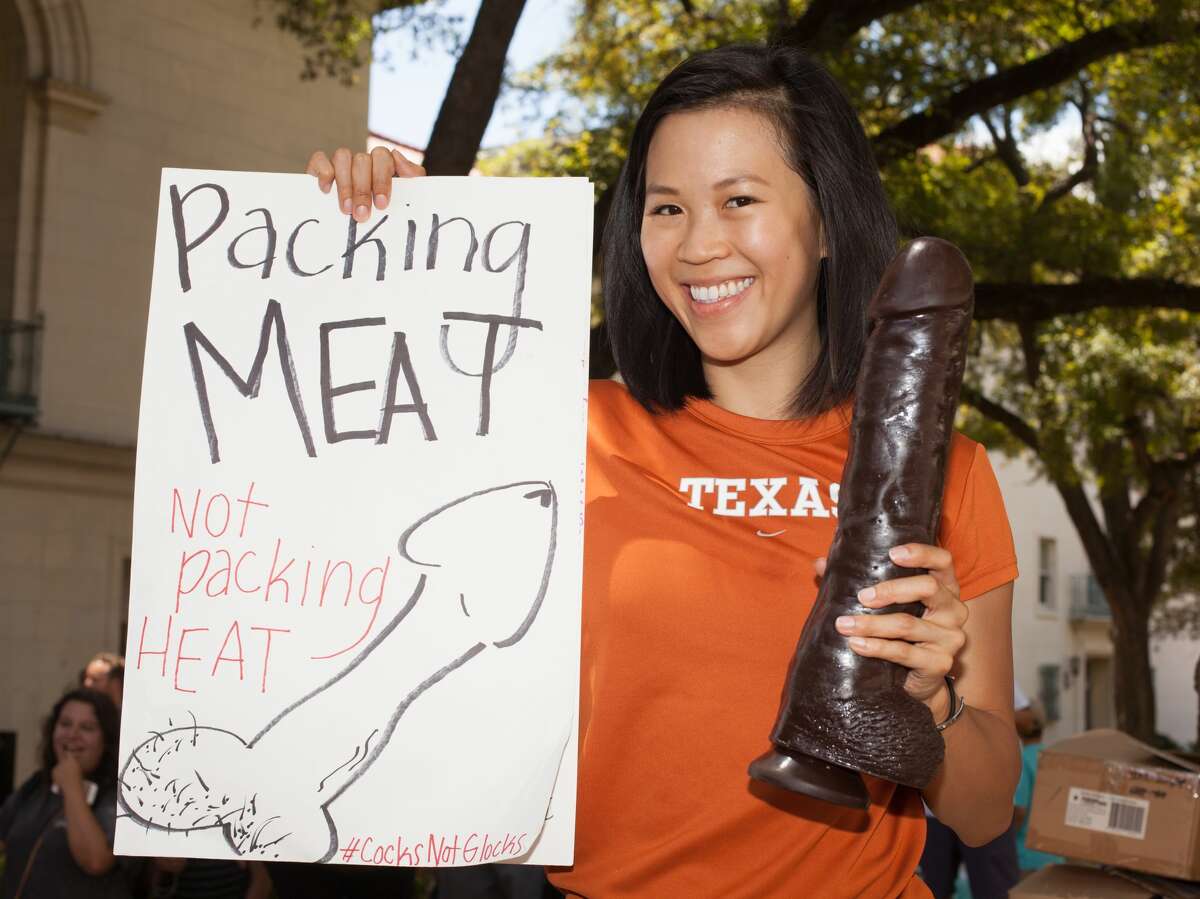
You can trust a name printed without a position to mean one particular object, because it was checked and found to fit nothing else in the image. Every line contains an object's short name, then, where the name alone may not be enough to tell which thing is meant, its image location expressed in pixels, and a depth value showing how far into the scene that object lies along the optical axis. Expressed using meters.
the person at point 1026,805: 8.03
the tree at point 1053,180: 10.02
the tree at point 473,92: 6.56
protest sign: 1.91
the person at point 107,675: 8.13
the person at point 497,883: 5.42
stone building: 14.00
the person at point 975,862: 7.45
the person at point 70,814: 6.01
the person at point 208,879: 6.41
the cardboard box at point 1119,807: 4.34
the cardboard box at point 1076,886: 4.40
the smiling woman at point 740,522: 1.90
